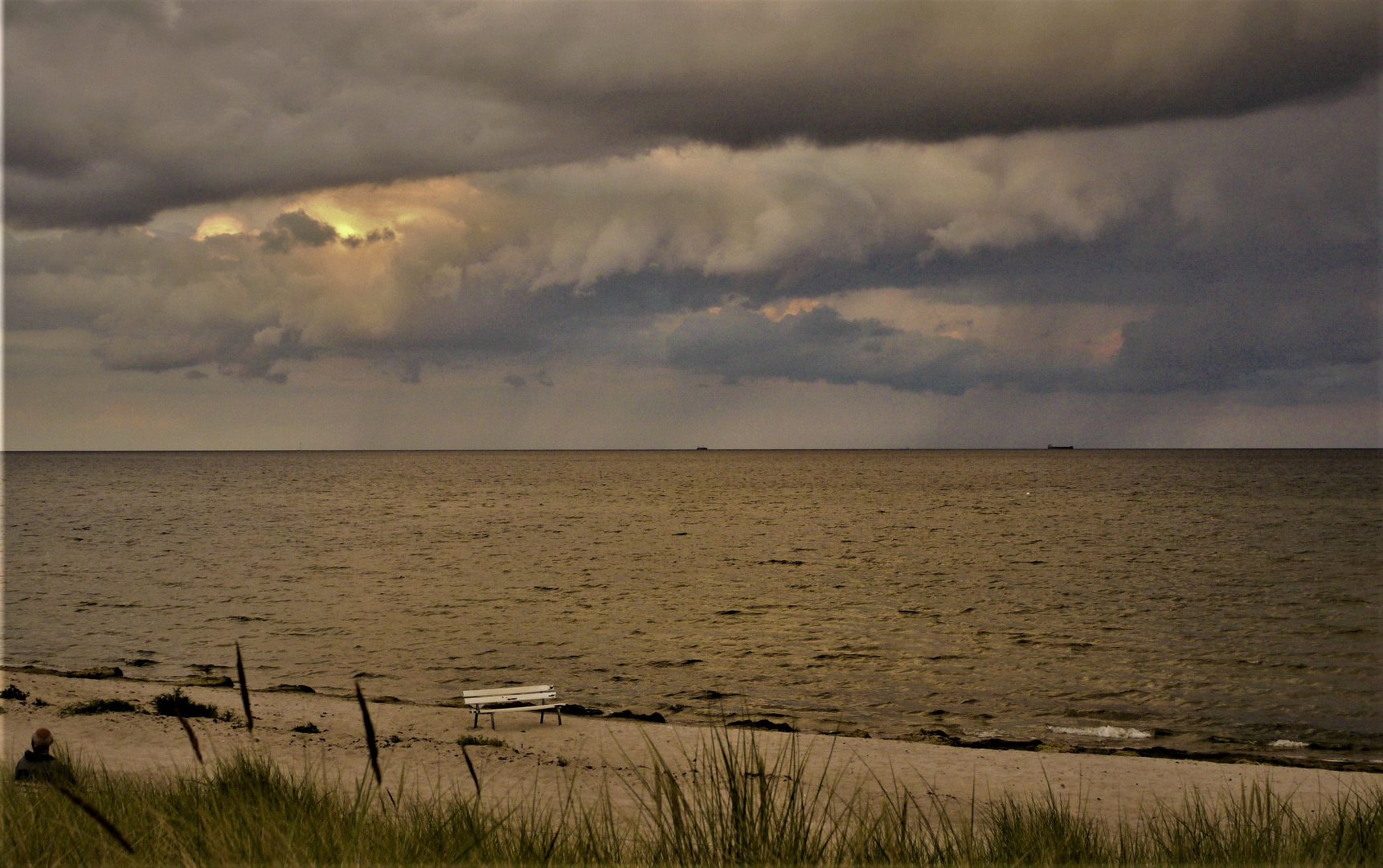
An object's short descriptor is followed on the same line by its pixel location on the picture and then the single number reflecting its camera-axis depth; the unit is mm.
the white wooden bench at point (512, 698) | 18641
